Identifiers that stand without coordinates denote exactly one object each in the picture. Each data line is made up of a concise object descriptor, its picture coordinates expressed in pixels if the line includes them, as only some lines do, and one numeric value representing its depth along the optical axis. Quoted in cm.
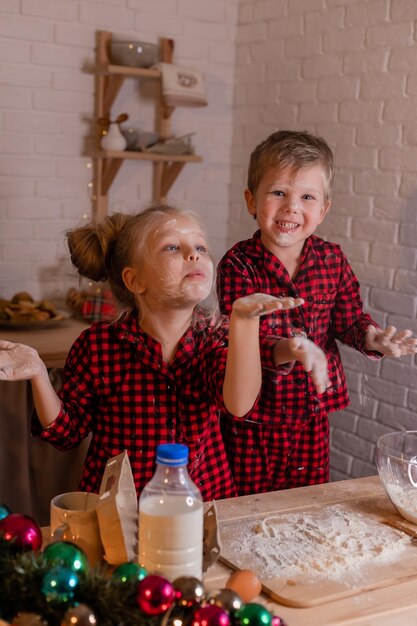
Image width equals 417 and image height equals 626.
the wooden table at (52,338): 258
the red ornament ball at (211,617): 95
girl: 167
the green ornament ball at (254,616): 97
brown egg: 110
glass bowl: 149
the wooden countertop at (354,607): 113
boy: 208
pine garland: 96
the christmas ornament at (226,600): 99
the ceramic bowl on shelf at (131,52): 337
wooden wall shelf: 339
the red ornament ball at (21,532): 109
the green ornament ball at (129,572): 100
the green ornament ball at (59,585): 98
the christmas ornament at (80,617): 94
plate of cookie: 288
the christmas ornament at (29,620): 99
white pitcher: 339
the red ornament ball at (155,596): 96
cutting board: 121
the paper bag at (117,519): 115
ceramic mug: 119
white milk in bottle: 107
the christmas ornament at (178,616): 96
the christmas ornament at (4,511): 118
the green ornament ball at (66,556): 102
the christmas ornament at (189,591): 99
